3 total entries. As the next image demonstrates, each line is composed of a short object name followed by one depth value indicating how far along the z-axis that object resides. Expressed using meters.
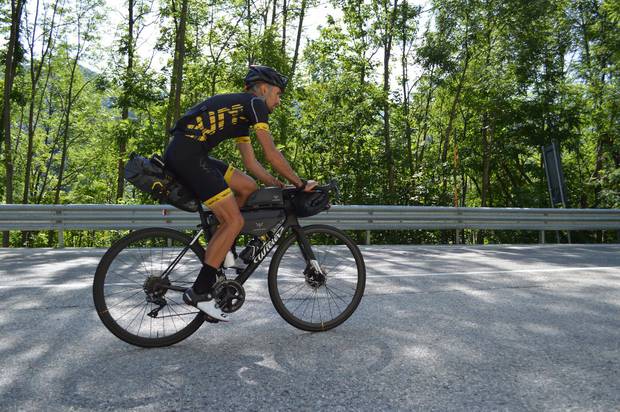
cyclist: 3.62
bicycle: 3.55
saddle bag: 3.47
